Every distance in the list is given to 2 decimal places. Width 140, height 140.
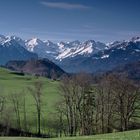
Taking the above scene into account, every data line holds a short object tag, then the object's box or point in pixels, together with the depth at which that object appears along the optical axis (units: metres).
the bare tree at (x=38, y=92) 133.50
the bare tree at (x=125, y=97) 98.81
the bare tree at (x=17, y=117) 151.88
